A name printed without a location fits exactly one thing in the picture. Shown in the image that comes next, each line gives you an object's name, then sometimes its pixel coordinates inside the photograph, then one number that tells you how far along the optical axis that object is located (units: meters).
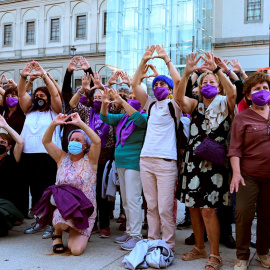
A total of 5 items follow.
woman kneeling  4.61
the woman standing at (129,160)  4.79
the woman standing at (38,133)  5.53
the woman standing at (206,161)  3.99
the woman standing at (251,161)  3.77
